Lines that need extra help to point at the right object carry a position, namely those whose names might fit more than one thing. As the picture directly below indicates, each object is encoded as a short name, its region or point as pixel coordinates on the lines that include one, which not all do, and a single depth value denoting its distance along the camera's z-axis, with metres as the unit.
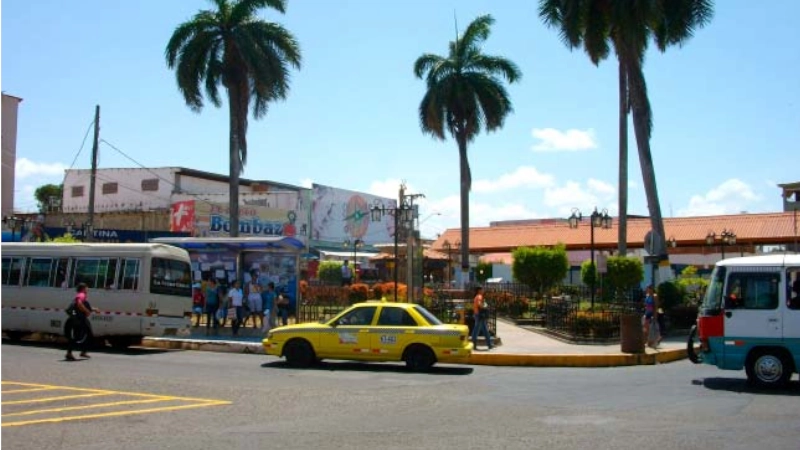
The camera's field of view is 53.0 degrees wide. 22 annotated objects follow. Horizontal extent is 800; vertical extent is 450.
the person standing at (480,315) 19.77
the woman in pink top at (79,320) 17.66
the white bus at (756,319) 14.22
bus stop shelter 23.50
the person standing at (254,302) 23.14
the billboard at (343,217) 65.75
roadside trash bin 19.25
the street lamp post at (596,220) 32.31
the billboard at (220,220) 53.12
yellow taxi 16.31
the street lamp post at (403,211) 31.12
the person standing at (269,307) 22.73
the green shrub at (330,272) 45.65
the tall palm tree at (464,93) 42.94
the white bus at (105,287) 20.03
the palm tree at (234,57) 33.00
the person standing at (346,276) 35.28
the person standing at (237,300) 22.50
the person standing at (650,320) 20.84
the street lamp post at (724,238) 42.44
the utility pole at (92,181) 34.06
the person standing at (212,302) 23.41
